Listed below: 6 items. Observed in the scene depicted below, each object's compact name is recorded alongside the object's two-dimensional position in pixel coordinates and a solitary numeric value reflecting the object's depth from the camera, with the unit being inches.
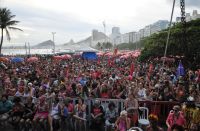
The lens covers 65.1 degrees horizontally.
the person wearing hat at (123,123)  169.3
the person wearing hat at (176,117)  173.6
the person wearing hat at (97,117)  196.8
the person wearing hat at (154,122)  176.6
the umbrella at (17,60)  791.1
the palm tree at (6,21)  1068.9
